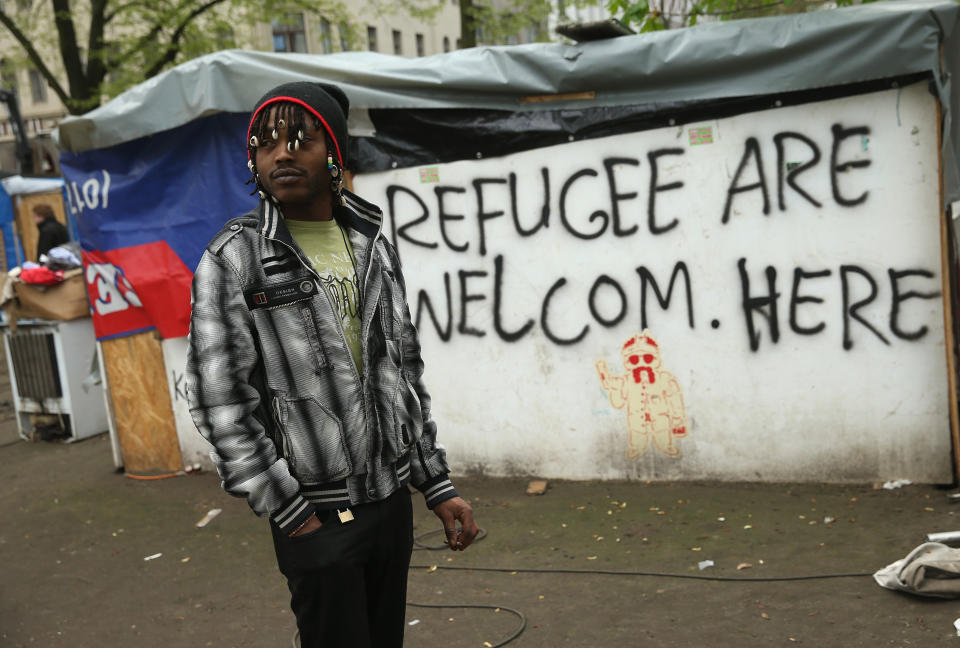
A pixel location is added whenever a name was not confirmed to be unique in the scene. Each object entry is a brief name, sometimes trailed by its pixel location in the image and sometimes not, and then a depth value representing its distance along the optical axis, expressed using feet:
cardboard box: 26.23
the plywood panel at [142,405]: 23.13
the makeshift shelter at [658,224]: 16.35
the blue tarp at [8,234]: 44.09
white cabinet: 27.78
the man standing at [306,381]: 6.88
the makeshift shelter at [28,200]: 41.68
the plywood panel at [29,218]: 41.93
